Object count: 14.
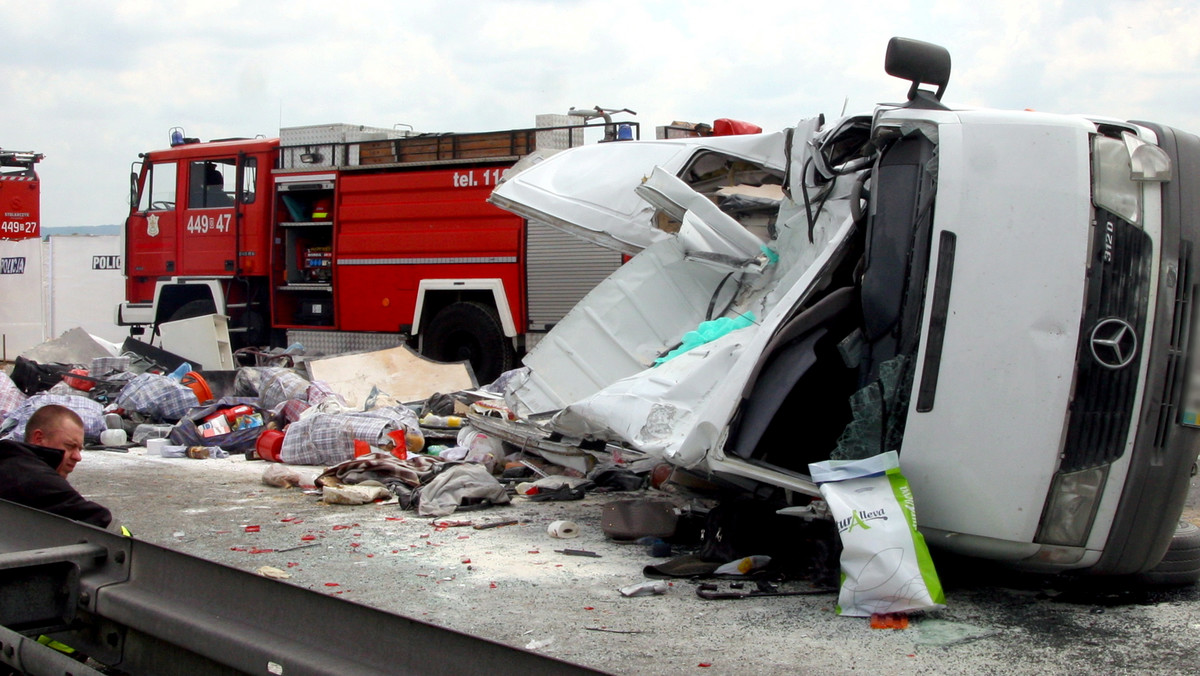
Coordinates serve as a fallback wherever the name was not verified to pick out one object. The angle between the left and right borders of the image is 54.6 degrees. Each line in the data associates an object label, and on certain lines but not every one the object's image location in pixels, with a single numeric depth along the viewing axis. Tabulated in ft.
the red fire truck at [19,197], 69.77
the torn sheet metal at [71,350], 40.50
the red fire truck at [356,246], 36.99
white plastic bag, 13.47
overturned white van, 13.55
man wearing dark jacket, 13.01
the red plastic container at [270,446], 28.27
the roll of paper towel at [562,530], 18.88
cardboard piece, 34.94
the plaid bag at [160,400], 32.89
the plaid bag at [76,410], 30.48
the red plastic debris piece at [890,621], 13.64
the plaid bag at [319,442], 26.81
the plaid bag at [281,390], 32.68
